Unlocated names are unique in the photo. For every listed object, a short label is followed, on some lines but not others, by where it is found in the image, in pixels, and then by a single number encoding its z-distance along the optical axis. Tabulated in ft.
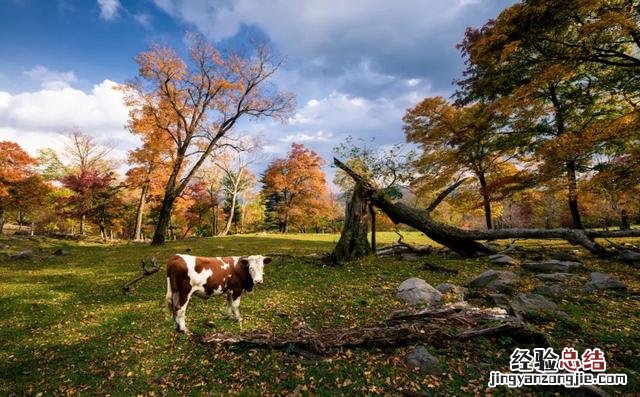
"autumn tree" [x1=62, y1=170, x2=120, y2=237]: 129.70
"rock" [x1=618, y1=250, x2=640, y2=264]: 49.36
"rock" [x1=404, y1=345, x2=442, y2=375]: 20.04
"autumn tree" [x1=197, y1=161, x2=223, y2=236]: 183.46
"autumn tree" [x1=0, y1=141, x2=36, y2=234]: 115.65
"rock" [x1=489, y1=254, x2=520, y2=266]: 52.51
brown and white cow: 26.50
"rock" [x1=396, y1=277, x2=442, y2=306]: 32.90
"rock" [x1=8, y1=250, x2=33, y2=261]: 69.46
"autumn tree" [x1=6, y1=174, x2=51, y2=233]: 121.60
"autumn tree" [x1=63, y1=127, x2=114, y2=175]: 155.22
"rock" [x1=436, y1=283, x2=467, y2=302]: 34.06
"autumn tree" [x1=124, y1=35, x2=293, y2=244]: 91.81
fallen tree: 55.21
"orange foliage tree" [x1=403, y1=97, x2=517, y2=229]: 78.28
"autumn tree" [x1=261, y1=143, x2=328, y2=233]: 185.47
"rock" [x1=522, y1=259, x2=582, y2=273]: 46.09
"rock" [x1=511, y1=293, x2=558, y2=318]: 26.71
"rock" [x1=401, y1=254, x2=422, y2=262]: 61.98
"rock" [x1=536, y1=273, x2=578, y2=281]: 40.83
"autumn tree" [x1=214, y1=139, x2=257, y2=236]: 160.64
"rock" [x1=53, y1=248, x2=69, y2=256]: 77.55
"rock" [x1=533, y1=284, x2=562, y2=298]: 33.99
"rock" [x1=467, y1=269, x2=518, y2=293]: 35.86
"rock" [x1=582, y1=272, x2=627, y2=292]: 35.40
